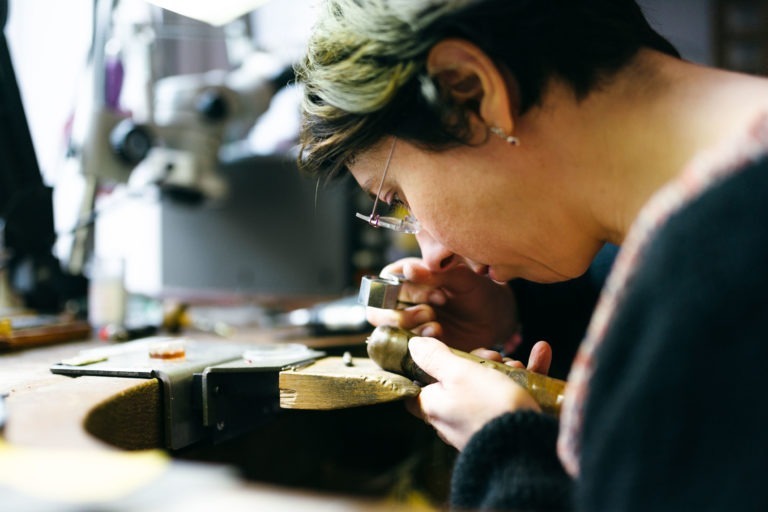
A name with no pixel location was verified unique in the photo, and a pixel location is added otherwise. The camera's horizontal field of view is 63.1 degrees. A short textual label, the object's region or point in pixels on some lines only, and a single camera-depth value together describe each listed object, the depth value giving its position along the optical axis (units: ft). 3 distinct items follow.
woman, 1.34
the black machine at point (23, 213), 4.86
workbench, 1.26
